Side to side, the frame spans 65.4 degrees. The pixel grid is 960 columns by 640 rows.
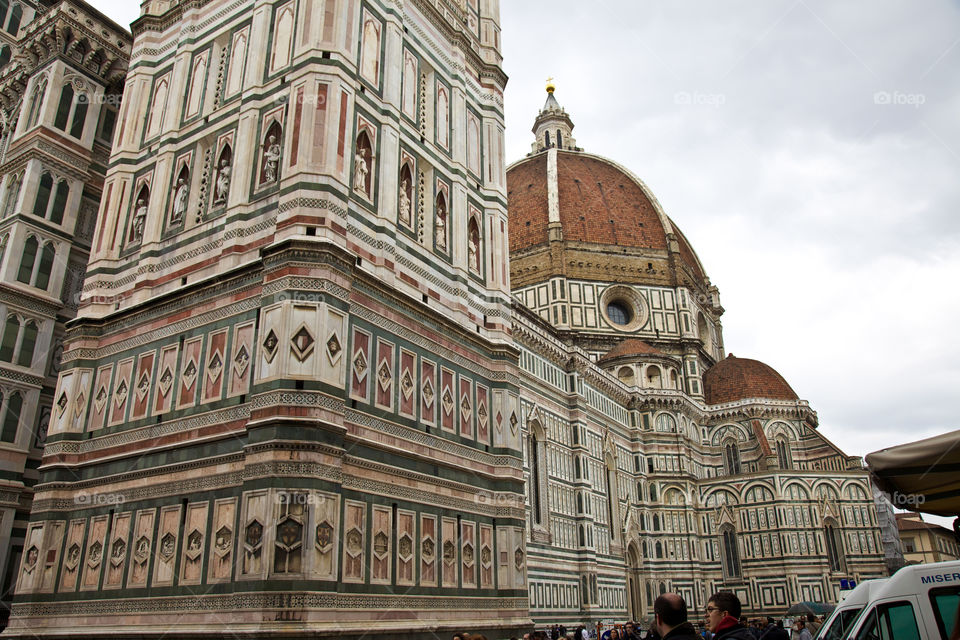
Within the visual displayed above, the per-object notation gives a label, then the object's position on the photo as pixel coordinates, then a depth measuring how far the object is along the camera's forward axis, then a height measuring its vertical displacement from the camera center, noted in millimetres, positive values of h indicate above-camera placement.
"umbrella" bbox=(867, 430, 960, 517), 6129 +1093
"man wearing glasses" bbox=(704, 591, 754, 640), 5949 -41
